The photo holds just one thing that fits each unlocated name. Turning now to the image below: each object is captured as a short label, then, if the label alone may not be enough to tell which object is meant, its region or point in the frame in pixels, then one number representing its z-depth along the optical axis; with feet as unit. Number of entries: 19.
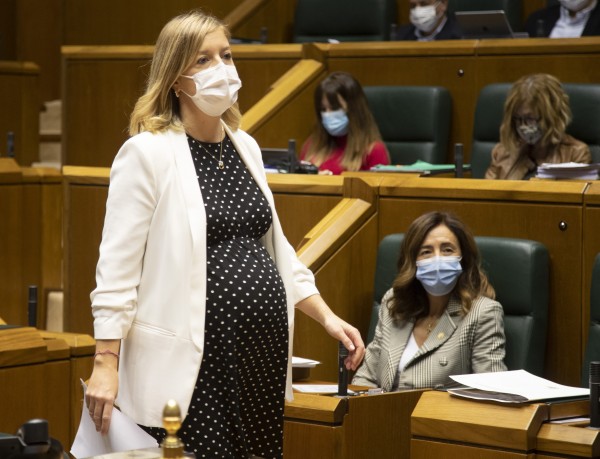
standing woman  9.34
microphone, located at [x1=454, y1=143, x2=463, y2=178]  17.71
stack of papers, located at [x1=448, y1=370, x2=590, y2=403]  11.53
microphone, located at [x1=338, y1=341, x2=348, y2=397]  12.55
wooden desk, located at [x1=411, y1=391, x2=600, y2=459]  10.89
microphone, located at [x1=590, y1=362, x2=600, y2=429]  11.34
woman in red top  21.50
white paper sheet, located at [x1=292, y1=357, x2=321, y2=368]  13.92
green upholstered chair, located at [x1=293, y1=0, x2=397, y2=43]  27.81
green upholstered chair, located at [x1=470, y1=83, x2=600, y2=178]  19.80
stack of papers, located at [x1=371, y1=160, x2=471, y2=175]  17.92
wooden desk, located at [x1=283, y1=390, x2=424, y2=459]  12.55
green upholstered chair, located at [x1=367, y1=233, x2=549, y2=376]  14.57
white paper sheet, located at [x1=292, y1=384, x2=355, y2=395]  13.17
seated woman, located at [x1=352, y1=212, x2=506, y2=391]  14.32
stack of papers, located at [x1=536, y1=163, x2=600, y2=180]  15.78
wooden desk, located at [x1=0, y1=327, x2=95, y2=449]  13.15
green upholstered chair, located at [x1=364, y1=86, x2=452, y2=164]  21.98
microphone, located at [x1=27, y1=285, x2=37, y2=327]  15.58
